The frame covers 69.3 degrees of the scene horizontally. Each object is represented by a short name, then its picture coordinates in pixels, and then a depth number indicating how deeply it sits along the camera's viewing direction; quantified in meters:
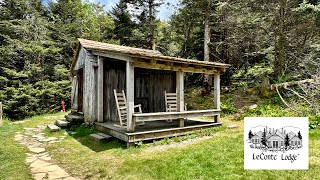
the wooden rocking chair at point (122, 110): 6.64
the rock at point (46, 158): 5.34
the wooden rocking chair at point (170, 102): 8.54
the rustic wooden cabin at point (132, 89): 6.11
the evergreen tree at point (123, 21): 16.05
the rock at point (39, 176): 4.21
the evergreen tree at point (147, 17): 15.82
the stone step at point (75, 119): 8.85
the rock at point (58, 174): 4.27
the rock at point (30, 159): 5.15
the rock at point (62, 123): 8.50
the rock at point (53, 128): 8.08
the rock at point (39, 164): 4.84
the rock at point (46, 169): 4.60
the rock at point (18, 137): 7.17
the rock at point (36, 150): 5.95
